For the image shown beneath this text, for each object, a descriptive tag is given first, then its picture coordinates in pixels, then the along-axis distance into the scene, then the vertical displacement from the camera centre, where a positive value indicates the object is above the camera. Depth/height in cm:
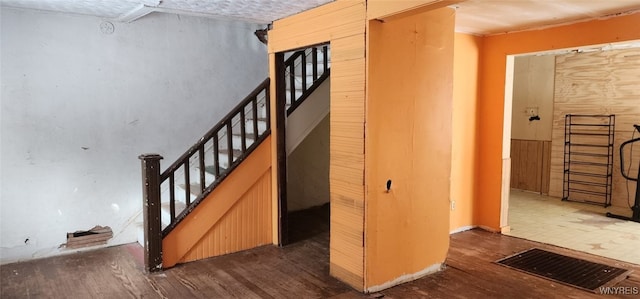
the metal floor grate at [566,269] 376 -134
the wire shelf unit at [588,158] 664 -50
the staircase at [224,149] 404 -26
